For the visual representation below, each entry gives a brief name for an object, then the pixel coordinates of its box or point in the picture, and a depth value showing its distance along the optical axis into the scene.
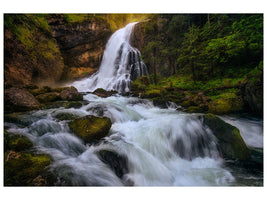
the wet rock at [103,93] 8.54
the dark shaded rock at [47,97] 5.21
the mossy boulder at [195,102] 5.25
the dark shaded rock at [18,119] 2.94
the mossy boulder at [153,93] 7.53
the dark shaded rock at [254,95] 3.79
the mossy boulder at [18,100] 3.45
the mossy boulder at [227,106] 4.72
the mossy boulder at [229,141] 2.81
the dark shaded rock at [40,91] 5.75
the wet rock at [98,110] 4.57
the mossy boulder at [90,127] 2.85
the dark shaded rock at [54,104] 4.62
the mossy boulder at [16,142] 2.14
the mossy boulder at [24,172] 1.78
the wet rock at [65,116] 3.65
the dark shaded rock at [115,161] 2.32
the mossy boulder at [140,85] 9.46
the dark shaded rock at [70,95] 6.02
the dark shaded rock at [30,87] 6.24
